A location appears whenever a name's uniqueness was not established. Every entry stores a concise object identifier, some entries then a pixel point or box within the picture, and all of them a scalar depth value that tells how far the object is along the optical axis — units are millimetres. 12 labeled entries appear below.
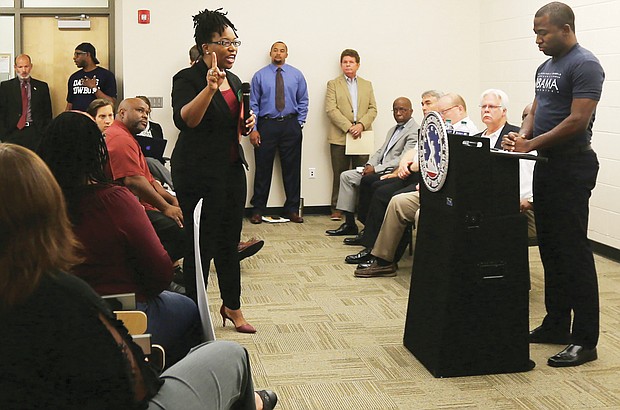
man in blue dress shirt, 8320
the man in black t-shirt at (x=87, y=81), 8570
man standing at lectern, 3812
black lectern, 3684
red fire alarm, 8375
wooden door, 9188
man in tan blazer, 8461
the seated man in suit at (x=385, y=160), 7129
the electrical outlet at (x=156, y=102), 8414
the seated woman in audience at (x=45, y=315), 1657
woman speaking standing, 3941
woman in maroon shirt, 2562
